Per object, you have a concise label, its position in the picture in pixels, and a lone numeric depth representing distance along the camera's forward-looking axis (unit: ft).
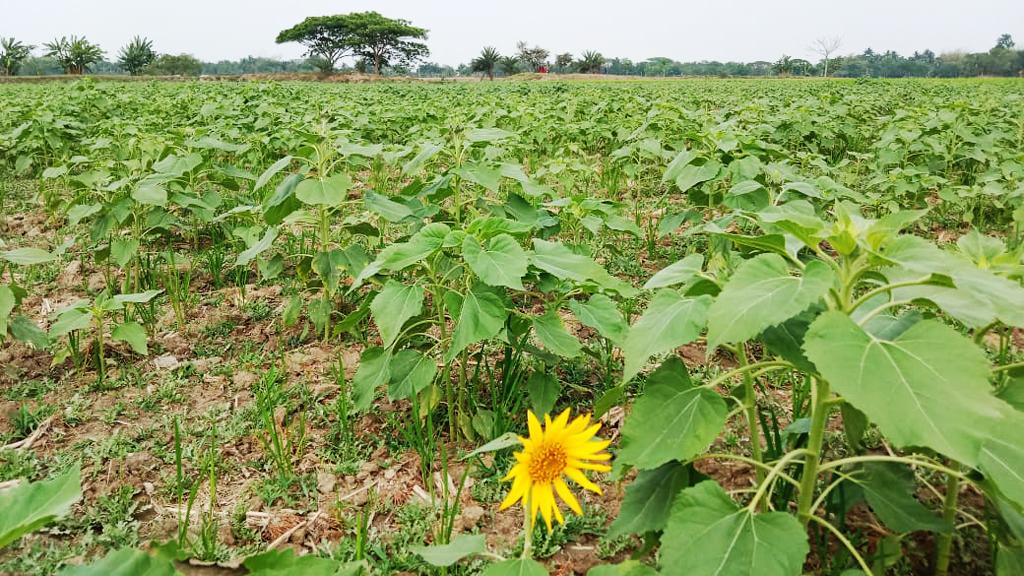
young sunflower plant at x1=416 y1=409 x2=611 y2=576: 3.40
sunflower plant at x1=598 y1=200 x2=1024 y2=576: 3.04
